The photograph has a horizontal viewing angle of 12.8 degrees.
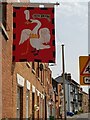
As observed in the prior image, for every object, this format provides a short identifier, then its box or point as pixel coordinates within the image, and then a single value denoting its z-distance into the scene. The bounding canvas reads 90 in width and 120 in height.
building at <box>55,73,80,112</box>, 106.44
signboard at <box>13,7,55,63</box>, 10.95
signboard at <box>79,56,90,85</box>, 9.08
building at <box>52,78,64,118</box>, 63.73
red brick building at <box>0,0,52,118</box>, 10.46
